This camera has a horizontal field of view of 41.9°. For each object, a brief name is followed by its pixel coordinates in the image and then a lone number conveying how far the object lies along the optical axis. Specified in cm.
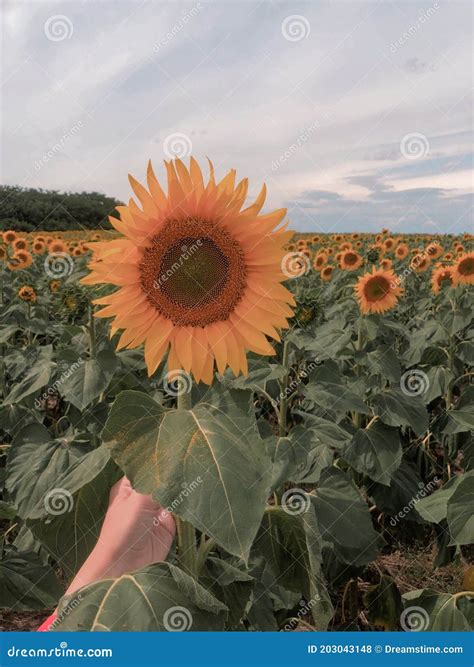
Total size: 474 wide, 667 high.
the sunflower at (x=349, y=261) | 792
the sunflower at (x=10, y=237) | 879
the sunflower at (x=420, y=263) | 802
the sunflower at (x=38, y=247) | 898
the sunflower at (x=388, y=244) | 991
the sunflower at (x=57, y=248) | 763
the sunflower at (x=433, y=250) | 884
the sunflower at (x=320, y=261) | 831
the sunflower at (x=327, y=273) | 745
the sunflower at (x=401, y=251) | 1045
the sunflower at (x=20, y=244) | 788
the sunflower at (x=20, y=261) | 735
